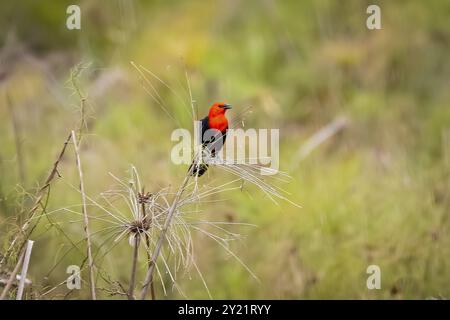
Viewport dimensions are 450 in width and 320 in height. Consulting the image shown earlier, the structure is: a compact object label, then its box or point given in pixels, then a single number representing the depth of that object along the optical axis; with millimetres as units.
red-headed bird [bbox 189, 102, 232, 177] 6603
